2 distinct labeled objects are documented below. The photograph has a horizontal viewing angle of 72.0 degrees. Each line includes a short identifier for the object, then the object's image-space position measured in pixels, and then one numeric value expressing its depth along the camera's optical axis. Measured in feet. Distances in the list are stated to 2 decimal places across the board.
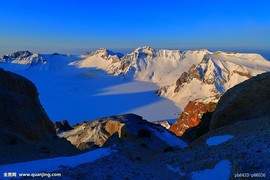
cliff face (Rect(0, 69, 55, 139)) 57.58
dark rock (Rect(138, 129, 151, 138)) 86.38
